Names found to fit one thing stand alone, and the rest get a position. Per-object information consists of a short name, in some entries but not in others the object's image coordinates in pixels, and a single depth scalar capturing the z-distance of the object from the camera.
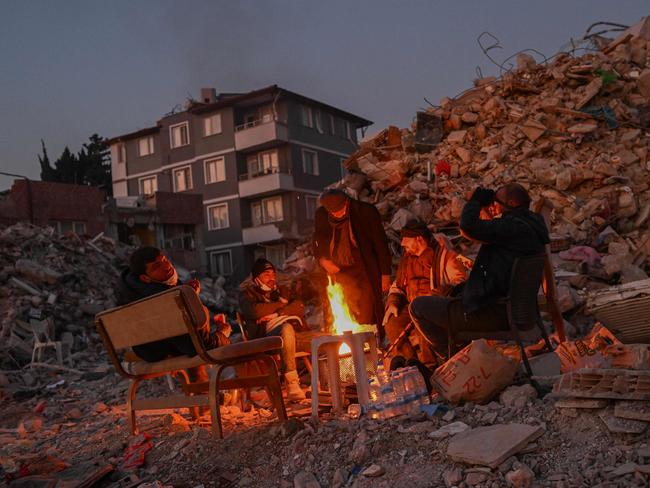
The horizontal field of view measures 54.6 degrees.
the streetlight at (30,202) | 26.12
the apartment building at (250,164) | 34.50
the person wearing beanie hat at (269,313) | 6.16
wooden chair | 4.42
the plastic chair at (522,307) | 4.40
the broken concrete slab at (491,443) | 3.15
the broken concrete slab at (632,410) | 3.20
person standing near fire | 6.44
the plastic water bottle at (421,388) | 4.33
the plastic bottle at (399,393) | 4.25
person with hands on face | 4.38
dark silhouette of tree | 47.22
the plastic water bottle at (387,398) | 4.24
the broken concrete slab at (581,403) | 3.44
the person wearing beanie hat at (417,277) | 5.76
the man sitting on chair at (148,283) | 5.14
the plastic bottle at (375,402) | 4.27
